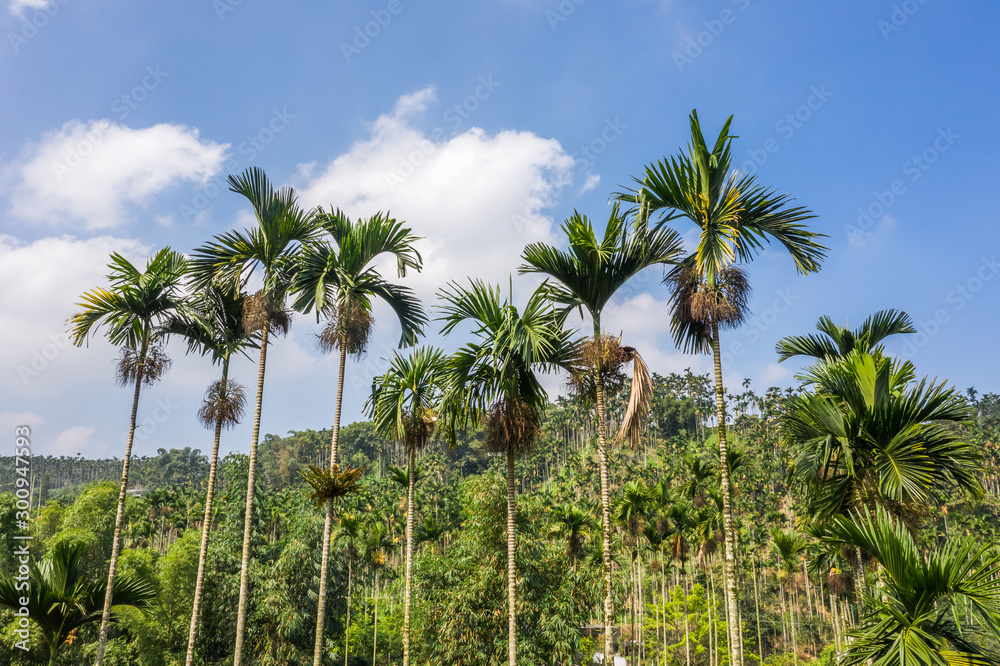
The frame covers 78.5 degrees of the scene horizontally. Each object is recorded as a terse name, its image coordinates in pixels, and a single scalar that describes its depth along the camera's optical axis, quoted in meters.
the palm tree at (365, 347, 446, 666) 17.98
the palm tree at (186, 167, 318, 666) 17.25
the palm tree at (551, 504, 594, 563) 28.66
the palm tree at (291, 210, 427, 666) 16.91
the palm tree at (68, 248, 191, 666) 16.94
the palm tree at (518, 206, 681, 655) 12.65
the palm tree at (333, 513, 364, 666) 34.62
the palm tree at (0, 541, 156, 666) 11.63
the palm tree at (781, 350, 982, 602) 9.30
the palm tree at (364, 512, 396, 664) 40.09
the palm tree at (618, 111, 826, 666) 11.16
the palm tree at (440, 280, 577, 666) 12.86
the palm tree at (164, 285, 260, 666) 18.36
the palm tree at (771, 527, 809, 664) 32.72
